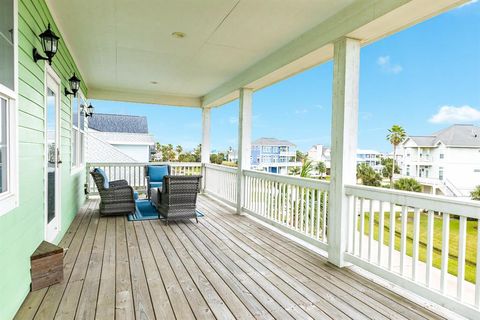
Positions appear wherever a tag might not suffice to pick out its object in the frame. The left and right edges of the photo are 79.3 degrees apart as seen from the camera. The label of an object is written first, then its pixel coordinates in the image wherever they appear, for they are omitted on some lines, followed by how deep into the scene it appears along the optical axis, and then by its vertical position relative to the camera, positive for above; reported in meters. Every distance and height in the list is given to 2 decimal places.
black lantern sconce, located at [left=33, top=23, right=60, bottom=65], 2.71 +1.03
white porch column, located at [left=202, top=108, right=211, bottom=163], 8.54 +0.74
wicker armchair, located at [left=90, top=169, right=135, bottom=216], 5.28 -0.84
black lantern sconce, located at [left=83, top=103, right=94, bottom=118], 7.01 +1.03
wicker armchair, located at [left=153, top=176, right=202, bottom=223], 4.95 -0.75
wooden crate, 2.58 -1.06
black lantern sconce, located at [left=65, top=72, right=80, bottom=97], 4.56 +1.07
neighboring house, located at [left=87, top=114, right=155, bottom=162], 8.89 +0.51
